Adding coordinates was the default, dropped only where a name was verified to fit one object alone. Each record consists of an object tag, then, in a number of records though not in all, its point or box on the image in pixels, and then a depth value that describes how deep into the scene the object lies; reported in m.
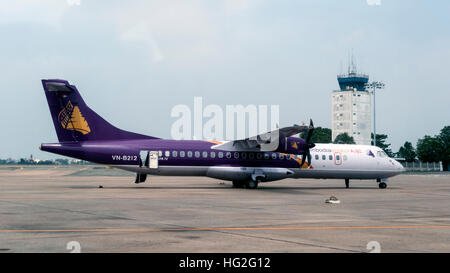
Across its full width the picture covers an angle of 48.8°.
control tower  193.75
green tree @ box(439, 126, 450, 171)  139.50
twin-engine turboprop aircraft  31.69
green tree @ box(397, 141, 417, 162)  187.49
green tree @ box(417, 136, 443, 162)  141.88
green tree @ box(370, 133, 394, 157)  188.61
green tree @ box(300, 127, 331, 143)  179.48
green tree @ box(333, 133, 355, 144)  182.16
